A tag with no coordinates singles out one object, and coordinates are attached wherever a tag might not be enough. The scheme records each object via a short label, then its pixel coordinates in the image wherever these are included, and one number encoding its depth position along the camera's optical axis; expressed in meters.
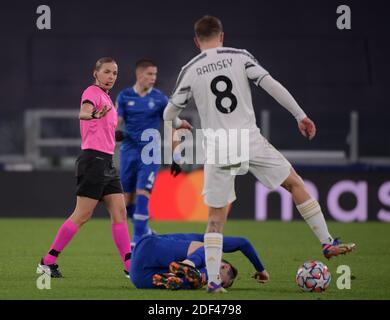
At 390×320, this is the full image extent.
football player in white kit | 15.58
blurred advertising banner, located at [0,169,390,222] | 33.78
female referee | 17.61
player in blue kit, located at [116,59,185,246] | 23.27
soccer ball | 15.98
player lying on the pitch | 16.19
